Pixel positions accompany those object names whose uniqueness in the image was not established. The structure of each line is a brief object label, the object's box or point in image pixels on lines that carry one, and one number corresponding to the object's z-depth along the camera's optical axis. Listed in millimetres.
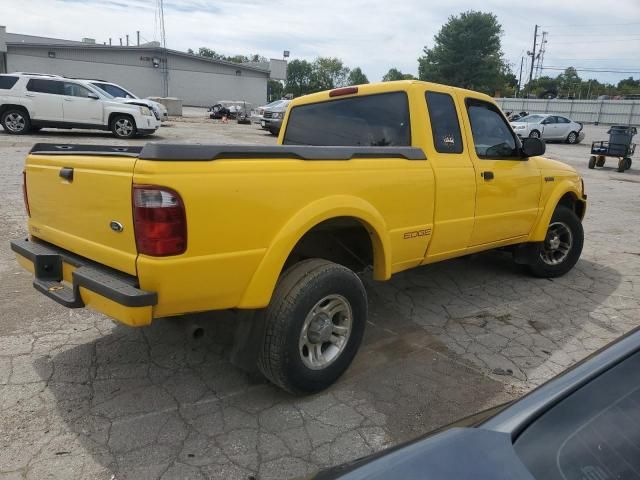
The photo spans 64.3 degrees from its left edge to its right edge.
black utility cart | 17031
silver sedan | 27016
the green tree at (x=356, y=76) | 108750
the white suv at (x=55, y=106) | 15312
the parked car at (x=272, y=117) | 22088
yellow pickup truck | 2455
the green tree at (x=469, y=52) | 54875
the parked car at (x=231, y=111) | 31386
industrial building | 40906
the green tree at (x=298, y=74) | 97875
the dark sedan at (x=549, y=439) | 1248
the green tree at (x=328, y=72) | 99875
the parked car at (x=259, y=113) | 25312
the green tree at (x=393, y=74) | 93362
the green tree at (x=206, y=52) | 116312
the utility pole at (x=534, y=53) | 73325
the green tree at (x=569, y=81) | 96688
